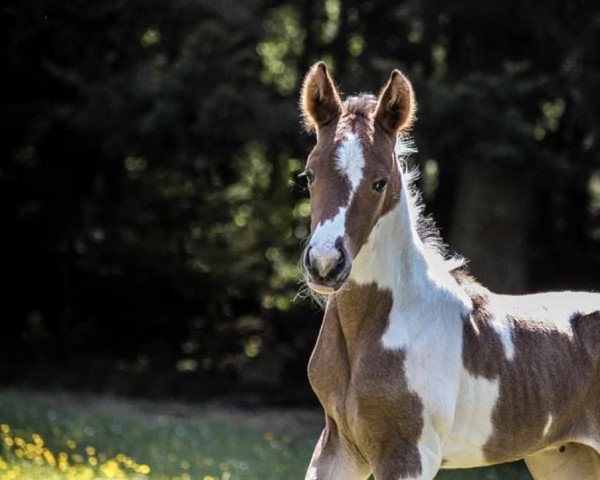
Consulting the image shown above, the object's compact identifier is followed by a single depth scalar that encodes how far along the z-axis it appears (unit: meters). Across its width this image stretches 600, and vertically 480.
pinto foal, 9.36
